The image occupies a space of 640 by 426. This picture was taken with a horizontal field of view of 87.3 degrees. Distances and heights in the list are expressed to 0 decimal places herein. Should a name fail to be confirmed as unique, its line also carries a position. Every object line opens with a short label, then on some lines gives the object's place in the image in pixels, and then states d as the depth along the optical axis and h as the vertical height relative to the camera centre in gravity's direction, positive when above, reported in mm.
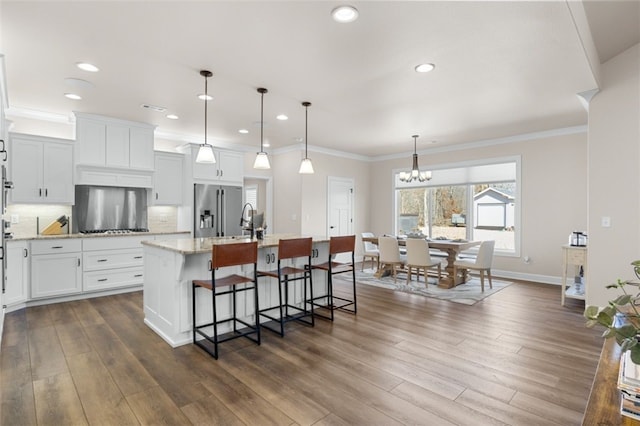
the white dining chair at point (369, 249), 6638 -744
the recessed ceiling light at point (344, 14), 2353 +1429
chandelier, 6184 +733
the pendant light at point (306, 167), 4199 +570
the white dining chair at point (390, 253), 5777 -697
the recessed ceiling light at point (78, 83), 3683 +1438
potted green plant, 902 -325
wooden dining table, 5457 -708
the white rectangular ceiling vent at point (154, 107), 4523 +1440
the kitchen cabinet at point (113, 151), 4918 +926
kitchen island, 3133 -721
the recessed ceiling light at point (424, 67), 3246 +1430
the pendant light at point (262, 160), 3943 +617
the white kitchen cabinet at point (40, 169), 4477 +577
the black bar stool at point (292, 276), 3418 -755
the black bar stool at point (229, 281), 2881 -641
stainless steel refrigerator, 6074 +35
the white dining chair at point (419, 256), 5373 -698
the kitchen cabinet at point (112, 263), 4766 -759
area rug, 4910 -1223
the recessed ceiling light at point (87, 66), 3290 +1448
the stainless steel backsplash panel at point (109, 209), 5137 +35
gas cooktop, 5180 -311
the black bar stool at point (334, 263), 3947 -593
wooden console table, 1015 -623
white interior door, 7801 +152
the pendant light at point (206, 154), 3552 +612
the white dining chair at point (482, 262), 5227 -766
